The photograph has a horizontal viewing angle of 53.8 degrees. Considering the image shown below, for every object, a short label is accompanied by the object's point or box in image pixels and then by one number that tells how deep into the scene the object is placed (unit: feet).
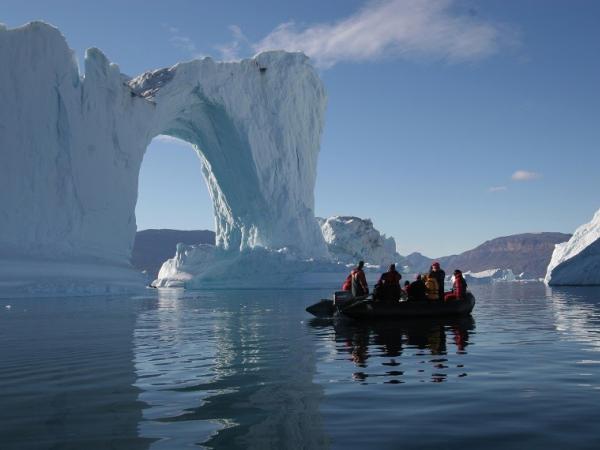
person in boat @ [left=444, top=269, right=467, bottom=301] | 46.44
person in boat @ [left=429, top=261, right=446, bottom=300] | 44.73
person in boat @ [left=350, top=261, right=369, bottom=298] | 47.21
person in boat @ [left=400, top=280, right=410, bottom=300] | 46.53
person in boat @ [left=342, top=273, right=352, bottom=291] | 50.31
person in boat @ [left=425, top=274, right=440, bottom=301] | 44.91
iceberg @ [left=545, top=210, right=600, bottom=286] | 140.36
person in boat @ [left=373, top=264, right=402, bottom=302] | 43.32
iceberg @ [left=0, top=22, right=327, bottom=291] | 92.22
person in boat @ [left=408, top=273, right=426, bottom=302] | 44.70
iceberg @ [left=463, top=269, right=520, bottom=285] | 273.13
